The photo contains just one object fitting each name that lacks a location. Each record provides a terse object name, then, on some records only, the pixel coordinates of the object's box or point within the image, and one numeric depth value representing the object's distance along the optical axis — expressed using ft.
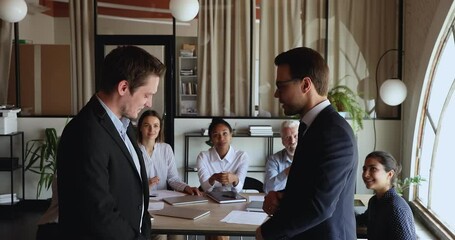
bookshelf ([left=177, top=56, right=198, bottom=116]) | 22.58
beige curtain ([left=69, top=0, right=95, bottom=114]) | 22.59
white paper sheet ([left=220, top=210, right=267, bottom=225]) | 10.27
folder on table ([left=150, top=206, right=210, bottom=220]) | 10.55
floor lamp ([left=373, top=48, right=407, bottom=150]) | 19.07
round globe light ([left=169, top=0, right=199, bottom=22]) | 19.62
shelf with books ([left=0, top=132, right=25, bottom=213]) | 21.85
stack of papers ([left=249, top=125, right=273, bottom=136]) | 21.47
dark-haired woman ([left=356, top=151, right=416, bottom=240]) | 9.57
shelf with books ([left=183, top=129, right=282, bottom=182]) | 21.99
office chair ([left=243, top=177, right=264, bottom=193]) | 15.53
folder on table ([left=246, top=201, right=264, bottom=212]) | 11.10
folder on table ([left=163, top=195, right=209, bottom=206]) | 11.69
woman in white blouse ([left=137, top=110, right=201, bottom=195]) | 13.66
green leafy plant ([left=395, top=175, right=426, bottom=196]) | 17.10
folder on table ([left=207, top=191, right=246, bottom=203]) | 11.89
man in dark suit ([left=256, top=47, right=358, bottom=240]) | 6.34
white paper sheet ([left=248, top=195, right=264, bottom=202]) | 12.19
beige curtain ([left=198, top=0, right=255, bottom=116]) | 22.43
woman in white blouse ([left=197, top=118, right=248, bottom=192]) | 14.12
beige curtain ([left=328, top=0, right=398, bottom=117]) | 21.93
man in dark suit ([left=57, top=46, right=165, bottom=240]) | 5.93
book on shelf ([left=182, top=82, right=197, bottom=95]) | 22.65
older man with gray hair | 13.43
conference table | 9.87
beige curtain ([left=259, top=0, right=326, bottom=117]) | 22.30
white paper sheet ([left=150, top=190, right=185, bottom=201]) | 12.38
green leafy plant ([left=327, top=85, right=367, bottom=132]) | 19.76
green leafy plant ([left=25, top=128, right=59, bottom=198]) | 21.70
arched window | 16.44
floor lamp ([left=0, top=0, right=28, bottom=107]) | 19.62
